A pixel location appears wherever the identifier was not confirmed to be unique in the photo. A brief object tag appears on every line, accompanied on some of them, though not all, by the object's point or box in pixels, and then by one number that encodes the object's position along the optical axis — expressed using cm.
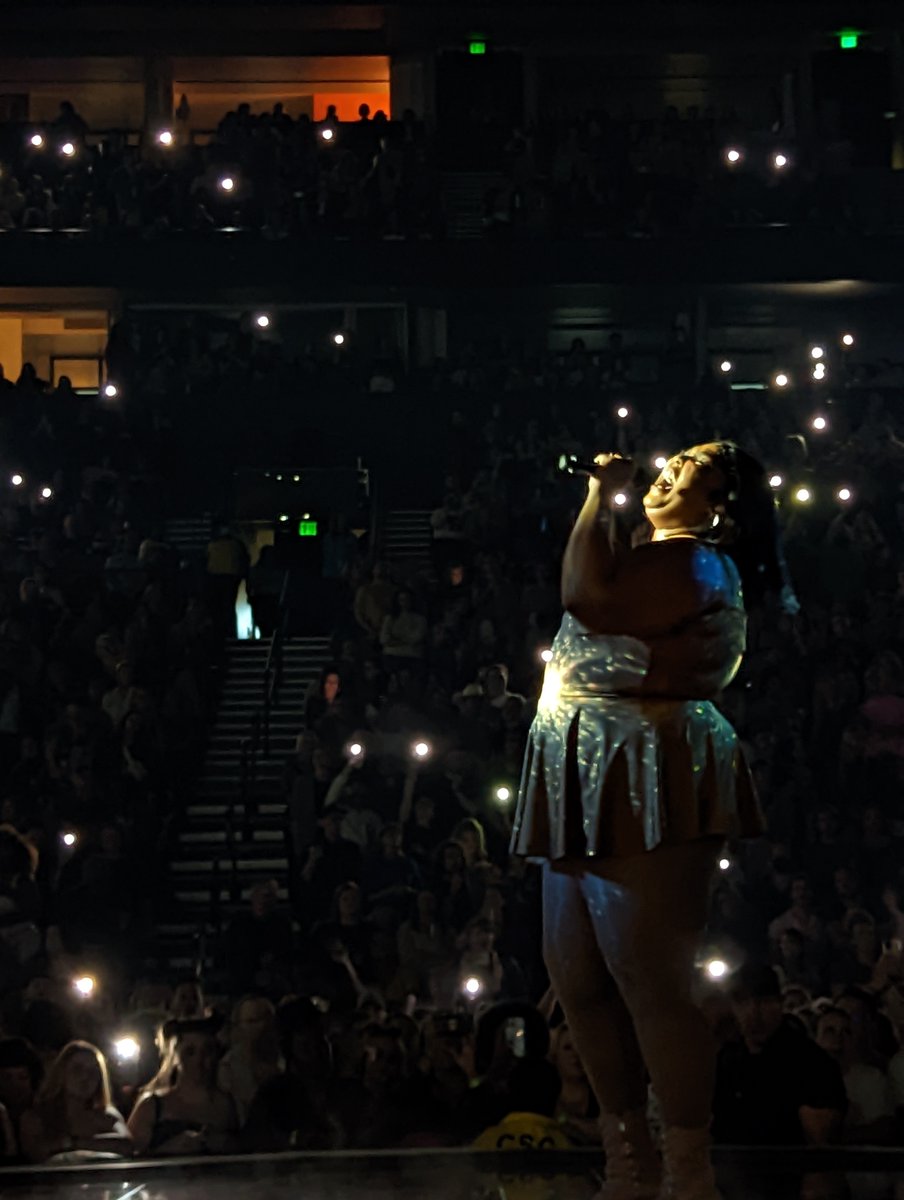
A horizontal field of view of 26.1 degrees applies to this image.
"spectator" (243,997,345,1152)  762
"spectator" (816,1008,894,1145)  776
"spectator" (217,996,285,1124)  802
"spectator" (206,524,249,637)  1759
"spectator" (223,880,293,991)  1094
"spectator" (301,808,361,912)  1191
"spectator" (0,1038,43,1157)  758
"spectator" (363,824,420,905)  1191
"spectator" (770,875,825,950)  1053
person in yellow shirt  524
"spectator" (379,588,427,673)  1508
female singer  458
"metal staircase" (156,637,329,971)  1325
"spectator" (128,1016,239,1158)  758
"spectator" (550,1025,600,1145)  739
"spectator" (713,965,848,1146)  667
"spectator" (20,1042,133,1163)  744
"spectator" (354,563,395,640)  1554
